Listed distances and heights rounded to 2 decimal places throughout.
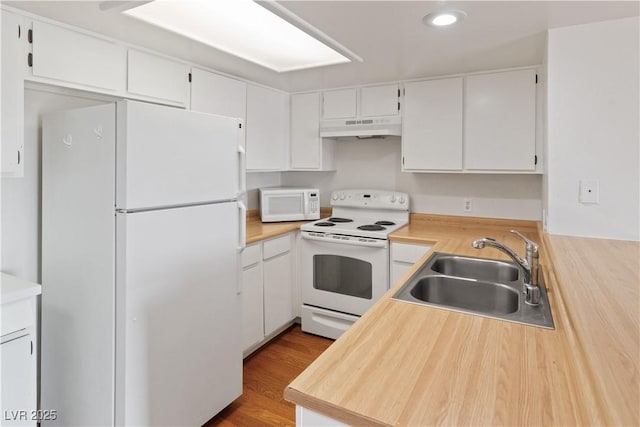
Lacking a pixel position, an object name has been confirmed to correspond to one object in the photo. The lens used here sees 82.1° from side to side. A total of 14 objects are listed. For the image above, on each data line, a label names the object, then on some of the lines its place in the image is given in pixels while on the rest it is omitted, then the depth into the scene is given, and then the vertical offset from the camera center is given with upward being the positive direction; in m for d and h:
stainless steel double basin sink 1.34 -0.35
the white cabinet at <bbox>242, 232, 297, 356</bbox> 2.64 -0.62
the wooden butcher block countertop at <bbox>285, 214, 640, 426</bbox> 0.72 -0.39
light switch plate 1.83 +0.10
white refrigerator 1.59 -0.26
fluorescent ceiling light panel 1.80 +1.03
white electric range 2.79 -0.43
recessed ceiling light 1.68 +0.91
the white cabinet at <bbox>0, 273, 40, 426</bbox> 1.45 -0.59
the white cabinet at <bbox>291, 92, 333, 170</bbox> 3.41 +0.69
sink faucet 1.38 -0.22
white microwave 3.29 +0.05
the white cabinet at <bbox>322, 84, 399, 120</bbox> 3.08 +0.94
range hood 3.05 +0.71
